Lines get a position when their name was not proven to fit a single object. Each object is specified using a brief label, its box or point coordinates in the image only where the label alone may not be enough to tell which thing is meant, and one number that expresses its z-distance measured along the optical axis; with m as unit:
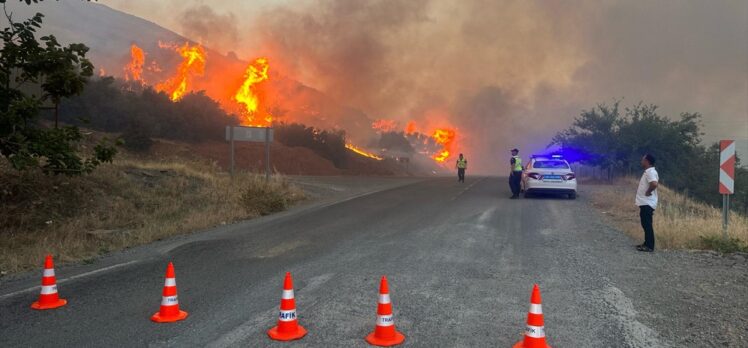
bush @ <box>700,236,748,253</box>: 8.23
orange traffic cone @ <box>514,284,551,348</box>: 3.94
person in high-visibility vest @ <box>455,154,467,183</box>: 26.22
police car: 17.17
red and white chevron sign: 9.08
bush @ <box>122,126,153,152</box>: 30.78
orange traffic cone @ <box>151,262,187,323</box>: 4.86
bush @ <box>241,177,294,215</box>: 13.96
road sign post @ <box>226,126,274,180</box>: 17.92
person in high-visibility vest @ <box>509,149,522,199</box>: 17.58
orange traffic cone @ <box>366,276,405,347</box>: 4.24
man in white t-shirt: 8.45
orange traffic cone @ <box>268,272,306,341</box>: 4.35
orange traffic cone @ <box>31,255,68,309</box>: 5.27
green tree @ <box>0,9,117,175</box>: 7.94
